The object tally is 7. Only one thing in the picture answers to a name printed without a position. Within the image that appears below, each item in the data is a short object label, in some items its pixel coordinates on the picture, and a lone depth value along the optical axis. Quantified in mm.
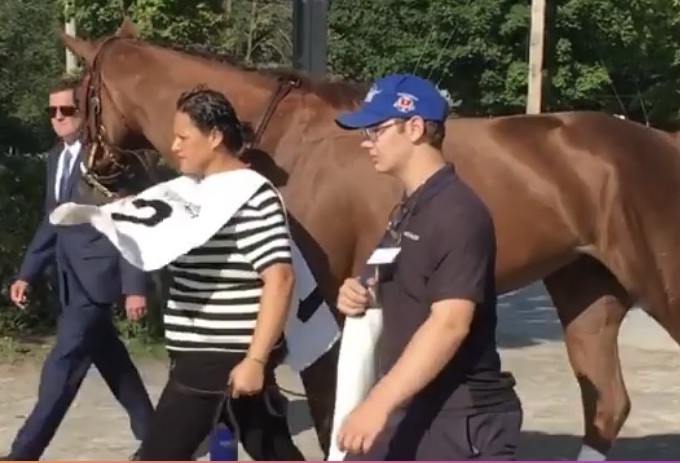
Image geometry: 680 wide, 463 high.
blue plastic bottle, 4598
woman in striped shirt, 4418
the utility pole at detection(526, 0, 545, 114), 31906
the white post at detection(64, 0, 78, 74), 25172
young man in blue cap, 3500
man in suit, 6762
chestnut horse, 6004
